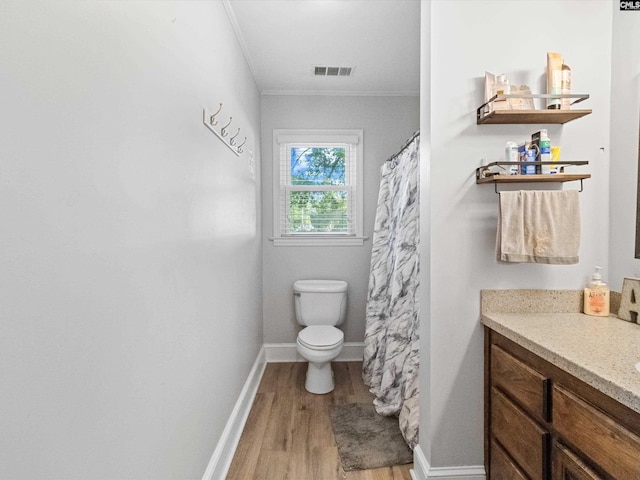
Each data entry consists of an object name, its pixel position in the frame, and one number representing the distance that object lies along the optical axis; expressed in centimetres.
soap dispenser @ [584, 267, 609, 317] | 138
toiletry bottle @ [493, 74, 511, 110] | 138
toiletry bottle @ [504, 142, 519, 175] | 138
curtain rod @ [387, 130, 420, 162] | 195
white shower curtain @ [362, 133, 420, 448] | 197
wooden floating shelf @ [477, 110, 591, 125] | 134
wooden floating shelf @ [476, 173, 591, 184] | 134
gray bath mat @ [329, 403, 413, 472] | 175
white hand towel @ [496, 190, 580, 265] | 133
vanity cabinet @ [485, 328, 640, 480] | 80
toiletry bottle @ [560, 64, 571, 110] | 138
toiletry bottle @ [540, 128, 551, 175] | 135
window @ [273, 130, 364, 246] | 303
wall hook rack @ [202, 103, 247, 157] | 146
